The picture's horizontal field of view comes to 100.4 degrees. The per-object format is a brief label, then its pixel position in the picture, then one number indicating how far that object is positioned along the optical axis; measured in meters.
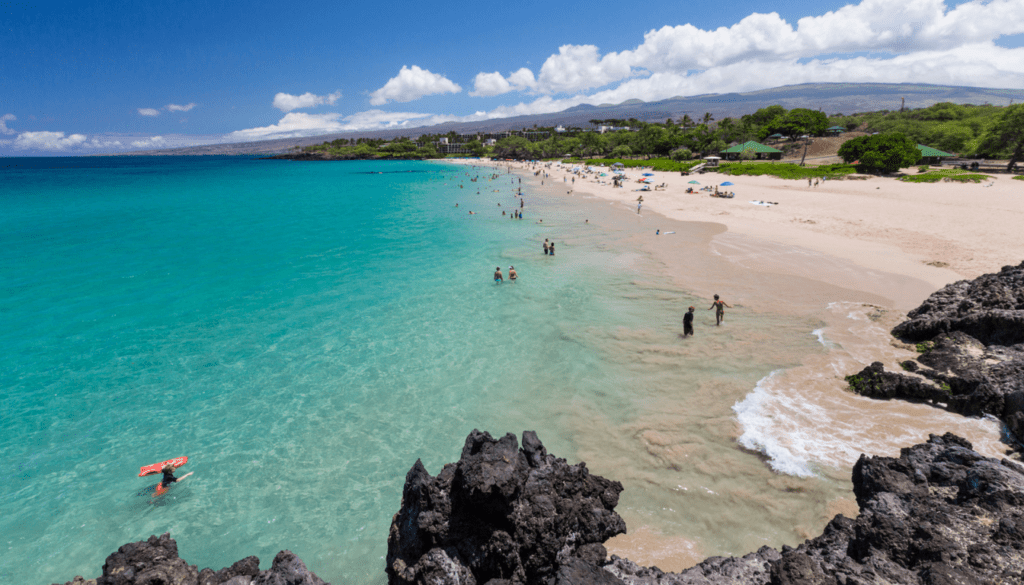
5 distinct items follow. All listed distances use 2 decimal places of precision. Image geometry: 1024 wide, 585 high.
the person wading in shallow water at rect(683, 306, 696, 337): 15.85
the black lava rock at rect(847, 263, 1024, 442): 10.32
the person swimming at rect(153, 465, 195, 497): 10.14
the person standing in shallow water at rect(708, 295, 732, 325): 16.69
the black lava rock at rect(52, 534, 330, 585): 5.98
